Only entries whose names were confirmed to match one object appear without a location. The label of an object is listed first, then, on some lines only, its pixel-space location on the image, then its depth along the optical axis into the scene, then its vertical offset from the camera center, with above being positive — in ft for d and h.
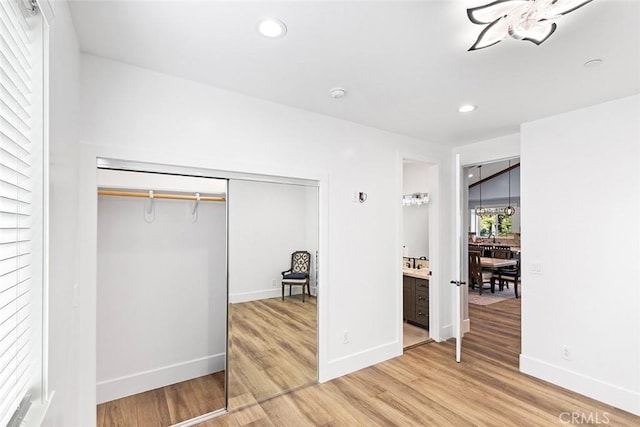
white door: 10.55 -1.70
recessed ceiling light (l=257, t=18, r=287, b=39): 5.26 +3.26
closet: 7.94 -2.20
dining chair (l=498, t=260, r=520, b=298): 21.03 -4.20
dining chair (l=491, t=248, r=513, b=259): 26.16 -3.22
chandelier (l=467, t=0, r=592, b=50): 4.38 +2.91
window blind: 2.78 +0.10
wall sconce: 16.69 +0.90
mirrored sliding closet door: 8.21 -2.07
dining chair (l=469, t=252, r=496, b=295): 20.92 -3.99
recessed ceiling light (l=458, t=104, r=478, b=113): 8.98 +3.14
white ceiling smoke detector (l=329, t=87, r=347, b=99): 7.86 +3.16
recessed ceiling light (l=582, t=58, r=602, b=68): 6.45 +3.20
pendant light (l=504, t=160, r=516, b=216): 31.63 +0.56
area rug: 19.69 -5.43
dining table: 21.70 -3.39
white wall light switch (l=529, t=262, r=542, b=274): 9.96 -1.68
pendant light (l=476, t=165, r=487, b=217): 34.87 +0.64
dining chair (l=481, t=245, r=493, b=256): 27.40 -3.05
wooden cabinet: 13.99 -3.96
